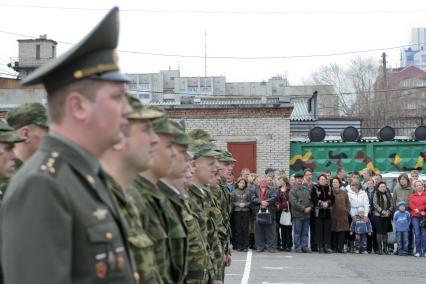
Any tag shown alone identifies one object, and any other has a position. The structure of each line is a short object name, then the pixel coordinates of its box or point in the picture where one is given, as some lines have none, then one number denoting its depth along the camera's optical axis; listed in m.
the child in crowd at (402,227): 19.00
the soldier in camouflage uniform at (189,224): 5.72
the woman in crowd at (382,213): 19.50
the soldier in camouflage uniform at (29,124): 6.18
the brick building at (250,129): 28.33
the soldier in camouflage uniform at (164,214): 4.66
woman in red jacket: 18.91
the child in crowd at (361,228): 19.47
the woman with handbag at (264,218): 19.22
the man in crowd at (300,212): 19.36
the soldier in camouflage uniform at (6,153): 5.68
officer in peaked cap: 2.47
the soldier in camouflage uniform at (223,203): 9.66
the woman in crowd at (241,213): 19.75
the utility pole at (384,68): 58.82
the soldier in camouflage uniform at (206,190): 7.86
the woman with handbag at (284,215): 19.59
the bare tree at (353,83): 77.50
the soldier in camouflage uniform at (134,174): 3.96
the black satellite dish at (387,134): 28.44
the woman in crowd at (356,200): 19.69
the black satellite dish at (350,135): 28.80
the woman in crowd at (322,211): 19.52
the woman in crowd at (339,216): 19.53
